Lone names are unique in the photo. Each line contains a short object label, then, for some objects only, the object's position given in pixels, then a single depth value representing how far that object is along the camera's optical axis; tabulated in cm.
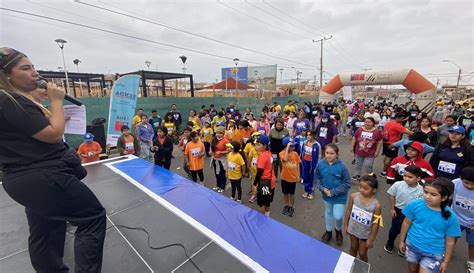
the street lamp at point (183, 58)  1348
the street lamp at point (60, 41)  831
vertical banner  699
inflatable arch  1467
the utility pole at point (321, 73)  2758
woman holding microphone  122
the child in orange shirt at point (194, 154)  454
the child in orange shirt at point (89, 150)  458
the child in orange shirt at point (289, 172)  370
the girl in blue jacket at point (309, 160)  434
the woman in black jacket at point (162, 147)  503
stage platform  175
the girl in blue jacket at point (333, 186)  288
